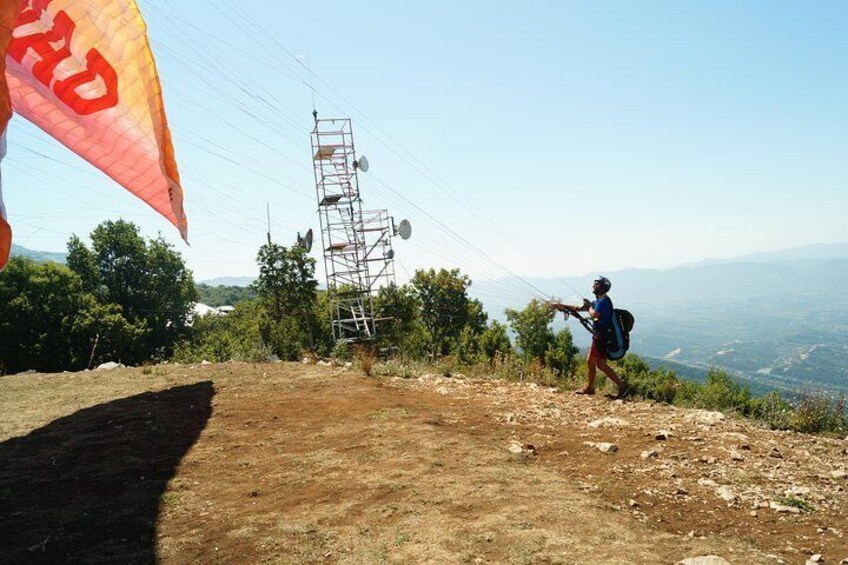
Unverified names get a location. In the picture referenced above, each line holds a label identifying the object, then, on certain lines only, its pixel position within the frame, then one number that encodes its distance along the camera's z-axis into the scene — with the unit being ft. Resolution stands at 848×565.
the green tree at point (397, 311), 146.00
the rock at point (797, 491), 15.38
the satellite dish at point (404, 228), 90.58
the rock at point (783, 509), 14.30
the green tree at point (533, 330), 173.88
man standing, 29.99
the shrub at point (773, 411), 26.02
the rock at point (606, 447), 19.80
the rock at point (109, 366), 46.09
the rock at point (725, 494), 15.24
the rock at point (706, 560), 11.02
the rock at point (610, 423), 23.28
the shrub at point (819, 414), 25.64
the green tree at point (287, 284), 138.62
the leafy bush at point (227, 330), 63.31
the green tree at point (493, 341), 149.25
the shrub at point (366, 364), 37.70
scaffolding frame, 83.71
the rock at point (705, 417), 23.45
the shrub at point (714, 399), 31.80
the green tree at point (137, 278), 177.37
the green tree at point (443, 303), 192.85
